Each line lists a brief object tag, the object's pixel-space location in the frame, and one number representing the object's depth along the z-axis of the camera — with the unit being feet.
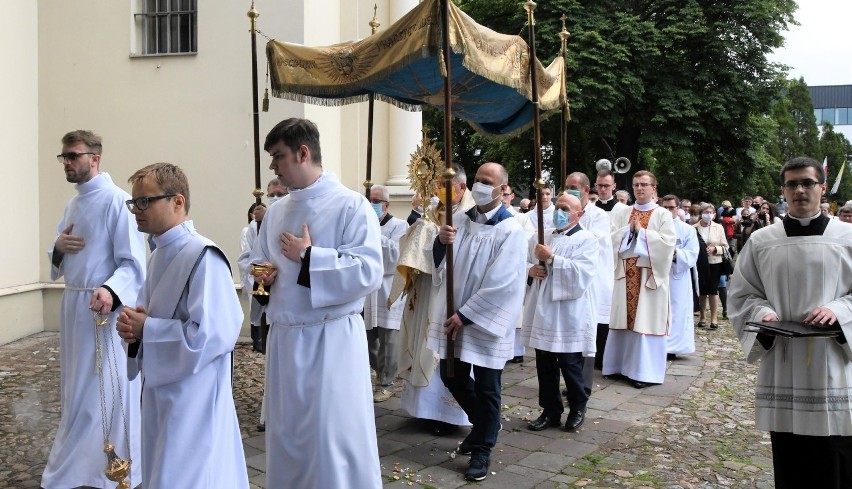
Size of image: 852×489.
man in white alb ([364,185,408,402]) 25.84
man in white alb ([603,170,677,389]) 28.81
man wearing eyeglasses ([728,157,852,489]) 13.87
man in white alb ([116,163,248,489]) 11.53
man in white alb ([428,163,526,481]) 17.95
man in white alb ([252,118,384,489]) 13.01
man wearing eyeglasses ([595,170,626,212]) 30.55
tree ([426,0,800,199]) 76.13
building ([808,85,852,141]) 284.41
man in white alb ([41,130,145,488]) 16.80
